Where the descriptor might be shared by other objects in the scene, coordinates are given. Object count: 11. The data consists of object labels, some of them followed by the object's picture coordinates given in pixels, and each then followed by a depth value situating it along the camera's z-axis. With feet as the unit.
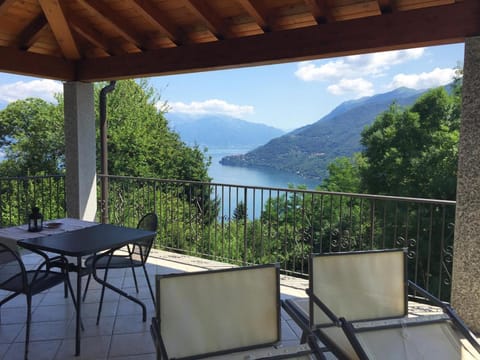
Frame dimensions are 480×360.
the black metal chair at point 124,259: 10.32
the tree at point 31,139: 47.78
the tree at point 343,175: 54.34
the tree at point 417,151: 41.47
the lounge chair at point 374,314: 5.96
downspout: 18.49
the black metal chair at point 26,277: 8.44
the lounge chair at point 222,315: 5.77
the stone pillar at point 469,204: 9.13
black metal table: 8.76
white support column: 15.96
